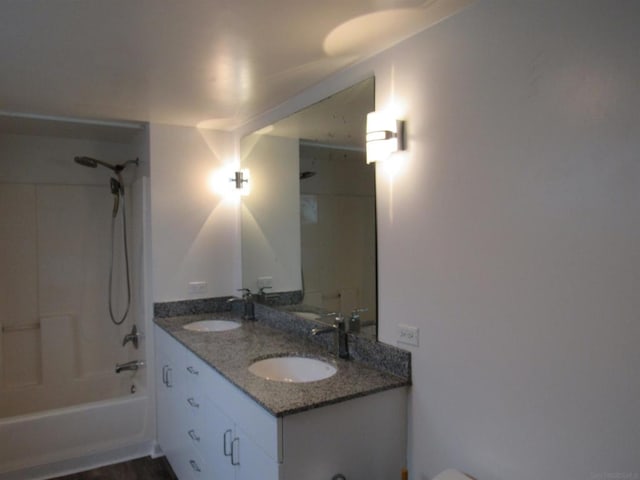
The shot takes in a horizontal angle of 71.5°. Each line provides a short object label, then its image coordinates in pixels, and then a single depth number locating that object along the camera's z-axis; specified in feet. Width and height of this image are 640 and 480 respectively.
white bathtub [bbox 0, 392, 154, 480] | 8.82
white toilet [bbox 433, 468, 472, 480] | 4.86
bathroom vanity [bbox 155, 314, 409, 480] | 5.04
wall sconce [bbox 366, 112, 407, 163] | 5.87
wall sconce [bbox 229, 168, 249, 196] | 10.47
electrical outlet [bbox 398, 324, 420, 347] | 5.80
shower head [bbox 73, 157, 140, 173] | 11.21
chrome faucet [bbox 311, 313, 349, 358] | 6.85
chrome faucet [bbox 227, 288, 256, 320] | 10.04
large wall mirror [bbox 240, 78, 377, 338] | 6.75
